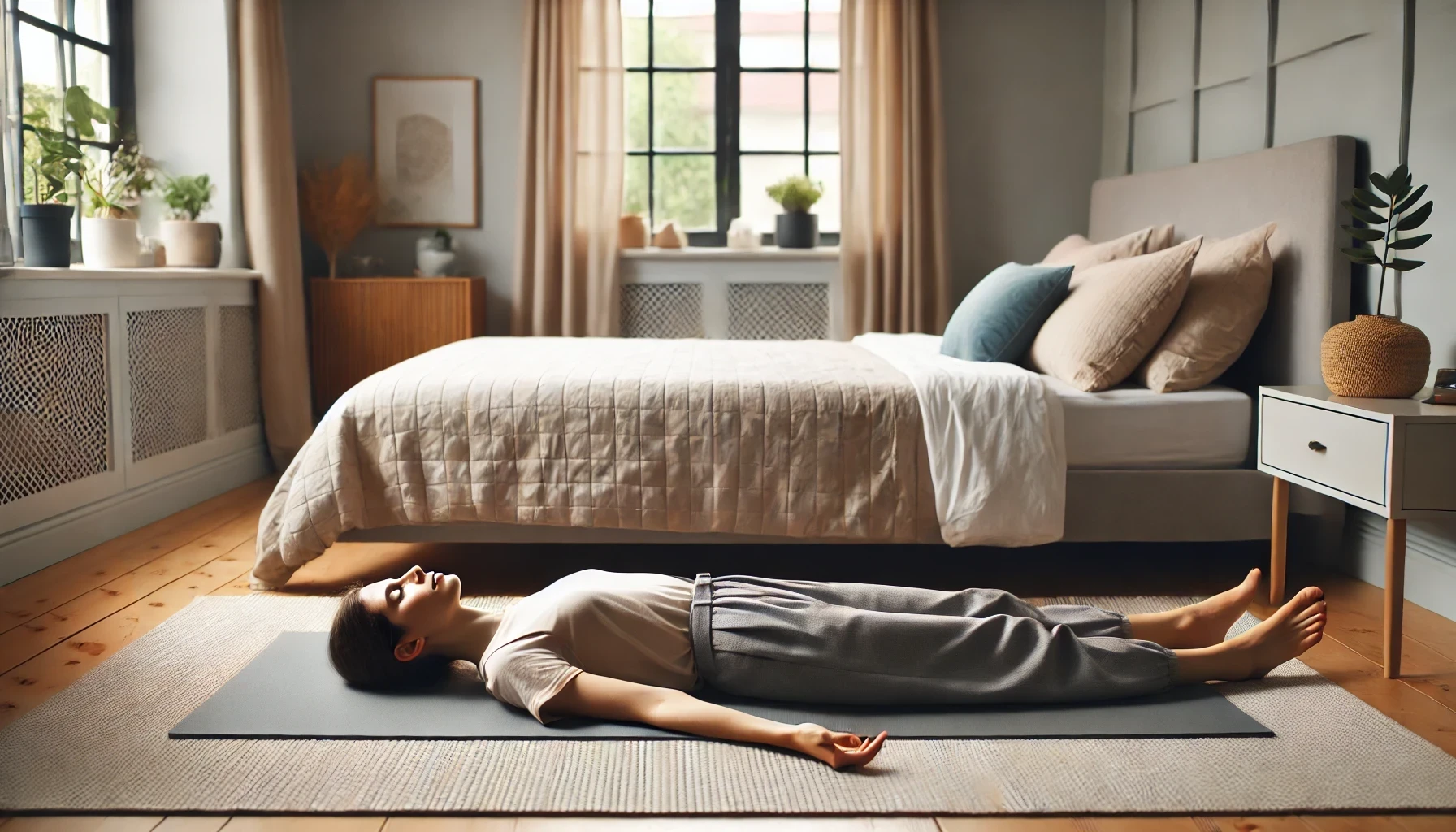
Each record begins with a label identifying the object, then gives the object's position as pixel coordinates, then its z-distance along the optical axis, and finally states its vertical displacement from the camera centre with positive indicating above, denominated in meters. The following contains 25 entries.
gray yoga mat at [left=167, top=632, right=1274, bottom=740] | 1.87 -0.71
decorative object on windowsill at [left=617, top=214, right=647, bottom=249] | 5.02 +0.36
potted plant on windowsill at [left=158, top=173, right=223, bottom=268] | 4.01 +0.30
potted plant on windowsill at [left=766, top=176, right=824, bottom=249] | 4.93 +0.44
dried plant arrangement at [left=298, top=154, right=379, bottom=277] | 4.73 +0.46
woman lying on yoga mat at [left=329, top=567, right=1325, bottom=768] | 1.88 -0.58
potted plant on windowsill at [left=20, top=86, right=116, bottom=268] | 3.28 +0.39
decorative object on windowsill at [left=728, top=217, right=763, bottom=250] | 5.03 +0.34
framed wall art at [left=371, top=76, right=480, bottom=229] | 5.00 +0.72
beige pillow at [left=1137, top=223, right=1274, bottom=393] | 2.88 -0.02
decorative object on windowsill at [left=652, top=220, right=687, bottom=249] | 5.02 +0.33
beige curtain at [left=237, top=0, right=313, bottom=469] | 4.22 +0.35
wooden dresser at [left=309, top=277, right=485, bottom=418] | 4.70 -0.05
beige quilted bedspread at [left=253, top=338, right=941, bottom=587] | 2.66 -0.36
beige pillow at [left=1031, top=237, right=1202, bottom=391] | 2.88 -0.03
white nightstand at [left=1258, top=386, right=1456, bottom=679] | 2.14 -0.30
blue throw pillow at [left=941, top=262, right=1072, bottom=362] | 3.20 -0.01
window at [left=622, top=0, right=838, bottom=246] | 5.09 +0.94
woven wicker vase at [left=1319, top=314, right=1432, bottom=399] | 2.40 -0.10
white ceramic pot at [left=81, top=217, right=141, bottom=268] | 3.68 +0.22
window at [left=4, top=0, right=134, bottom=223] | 3.61 +0.88
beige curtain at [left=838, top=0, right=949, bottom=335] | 4.84 +0.64
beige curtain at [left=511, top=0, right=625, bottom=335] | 4.86 +0.69
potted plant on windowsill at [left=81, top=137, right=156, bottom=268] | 3.69 +0.30
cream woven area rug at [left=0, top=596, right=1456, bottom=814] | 1.65 -0.72
